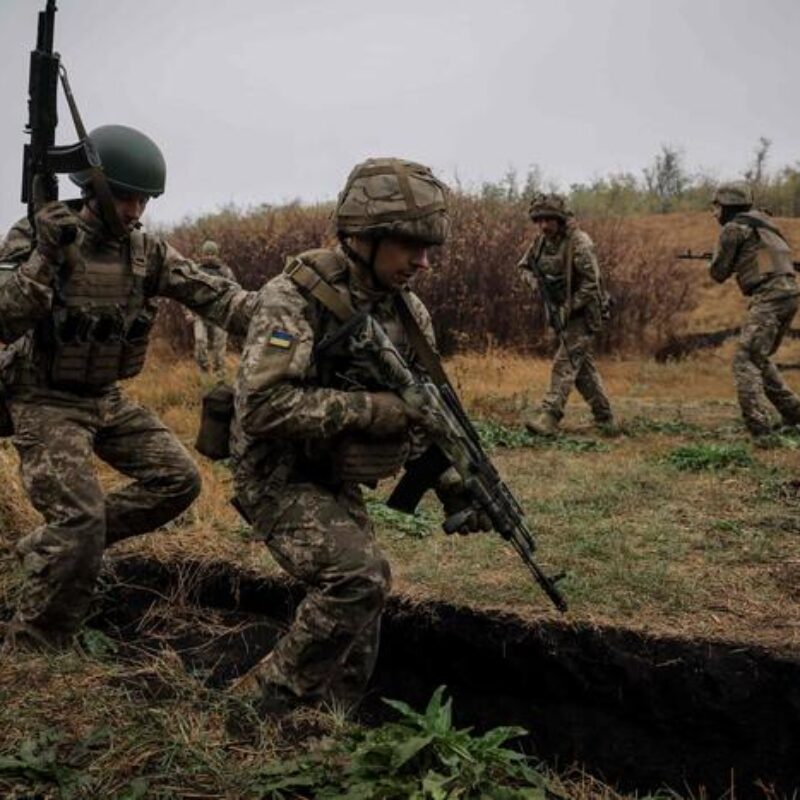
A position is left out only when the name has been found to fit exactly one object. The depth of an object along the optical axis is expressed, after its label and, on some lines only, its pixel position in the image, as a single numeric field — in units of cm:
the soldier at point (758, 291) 834
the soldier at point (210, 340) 1367
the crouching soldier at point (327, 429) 316
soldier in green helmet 377
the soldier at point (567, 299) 880
